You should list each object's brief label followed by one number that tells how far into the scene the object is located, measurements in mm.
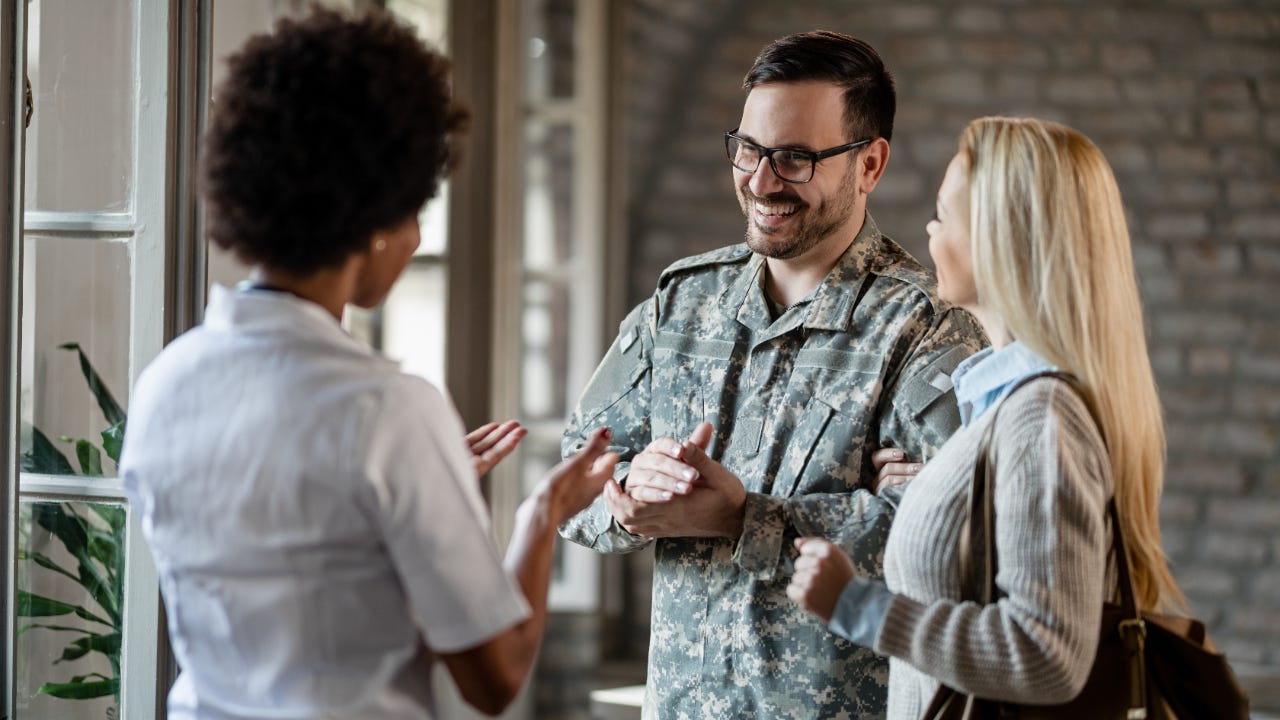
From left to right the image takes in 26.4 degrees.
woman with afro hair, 2737
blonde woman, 2914
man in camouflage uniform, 3455
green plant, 3755
